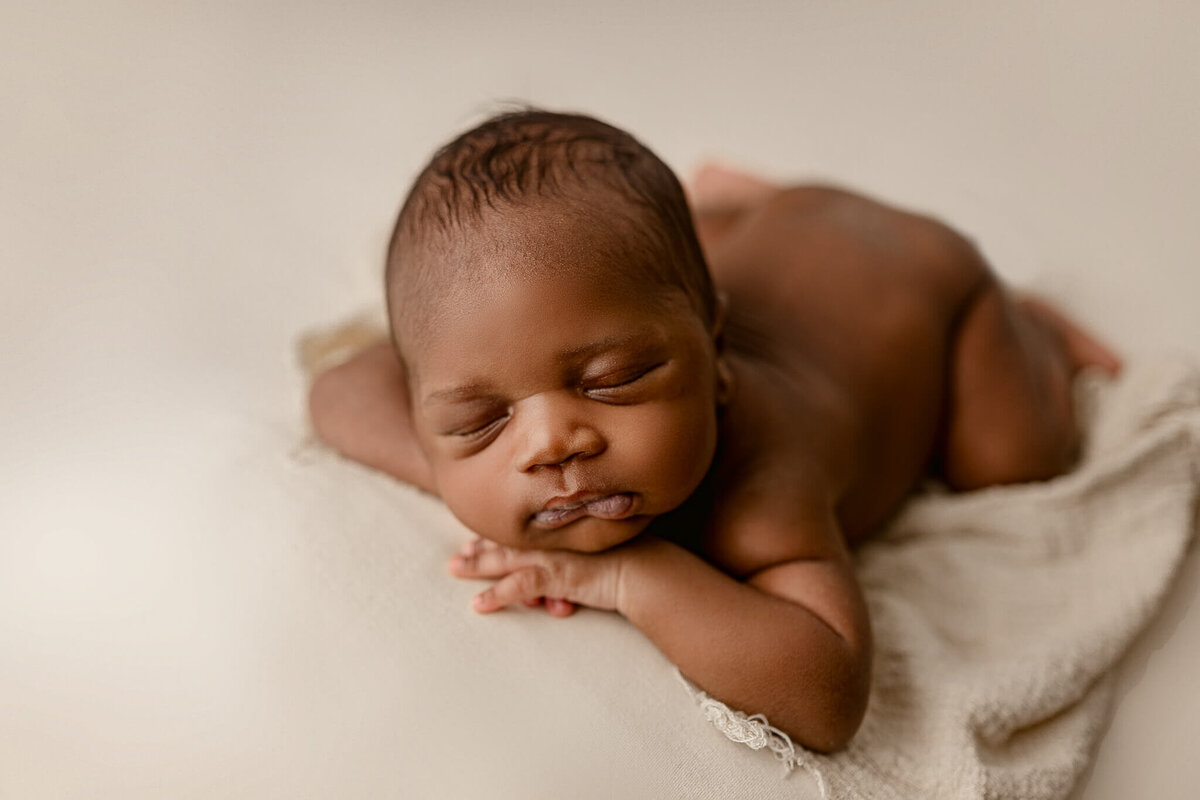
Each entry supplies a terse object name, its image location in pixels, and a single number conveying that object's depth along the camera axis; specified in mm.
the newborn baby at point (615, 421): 448
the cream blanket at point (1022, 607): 471
